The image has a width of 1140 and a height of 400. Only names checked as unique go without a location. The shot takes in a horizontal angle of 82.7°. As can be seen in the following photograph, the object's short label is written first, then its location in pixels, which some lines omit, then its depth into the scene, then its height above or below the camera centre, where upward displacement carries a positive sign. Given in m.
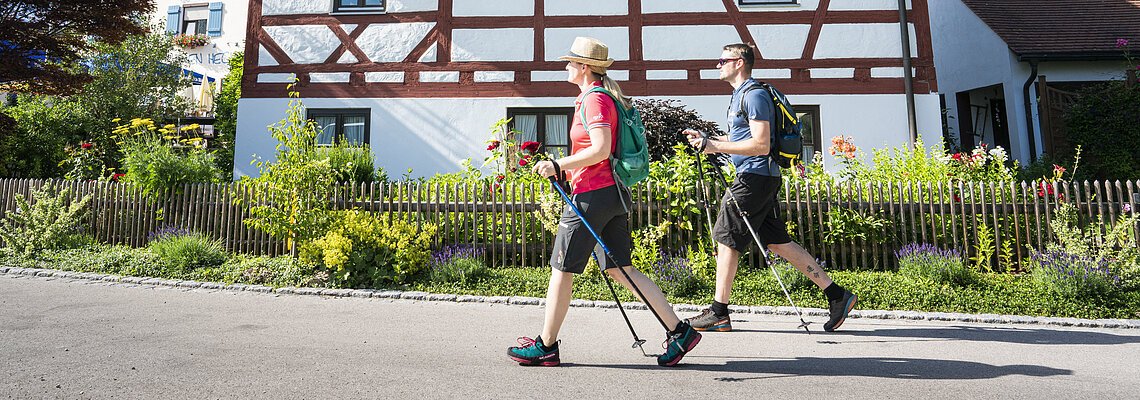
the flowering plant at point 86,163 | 10.52 +1.55
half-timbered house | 10.83 +3.13
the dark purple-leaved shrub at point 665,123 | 9.28 +1.82
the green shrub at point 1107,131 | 10.48 +1.89
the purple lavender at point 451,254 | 6.37 -0.06
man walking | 4.19 +0.20
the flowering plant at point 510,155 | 7.65 +1.33
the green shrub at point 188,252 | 6.81 -0.01
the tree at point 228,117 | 13.09 +3.32
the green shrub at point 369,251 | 6.16 -0.01
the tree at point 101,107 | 13.20 +3.37
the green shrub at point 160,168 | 8.09 +1.06
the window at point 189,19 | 27.59 +9.94
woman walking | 3.18 +0.18
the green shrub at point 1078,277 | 5.04 -0.26
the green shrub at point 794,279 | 5.54 -0.28
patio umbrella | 18.27 +4.36
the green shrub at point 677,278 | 5.64 -0.27
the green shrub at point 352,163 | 8.16 +1.13
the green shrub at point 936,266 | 5.61 -0.18
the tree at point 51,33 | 10.91 +3.80
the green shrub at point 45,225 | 7.91 +0.35
